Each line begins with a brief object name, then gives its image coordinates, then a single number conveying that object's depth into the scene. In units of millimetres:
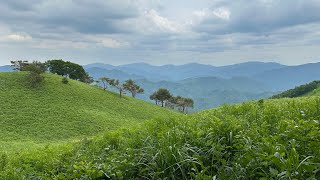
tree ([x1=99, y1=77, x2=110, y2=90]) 75925
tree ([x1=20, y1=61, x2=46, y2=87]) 61752
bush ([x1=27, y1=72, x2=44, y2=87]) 61567
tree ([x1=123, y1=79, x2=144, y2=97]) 85975
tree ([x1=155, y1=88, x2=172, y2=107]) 92993
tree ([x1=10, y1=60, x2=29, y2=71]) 80911
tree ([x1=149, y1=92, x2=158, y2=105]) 93452
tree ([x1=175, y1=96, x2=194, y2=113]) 97136
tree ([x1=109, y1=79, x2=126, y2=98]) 75399
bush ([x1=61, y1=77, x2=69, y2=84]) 66528
